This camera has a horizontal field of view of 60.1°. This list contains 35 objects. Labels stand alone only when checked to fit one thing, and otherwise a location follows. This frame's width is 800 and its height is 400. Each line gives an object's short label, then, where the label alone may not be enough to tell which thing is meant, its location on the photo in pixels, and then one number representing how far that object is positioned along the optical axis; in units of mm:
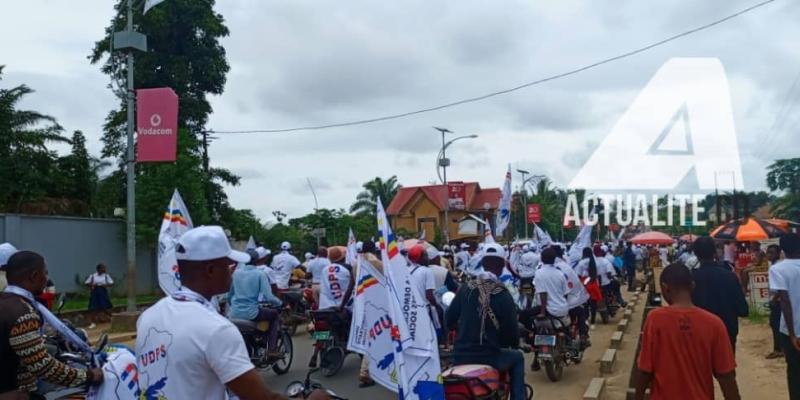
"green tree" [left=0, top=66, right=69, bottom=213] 25812
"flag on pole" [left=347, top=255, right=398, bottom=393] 6688
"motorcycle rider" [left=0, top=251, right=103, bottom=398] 3688
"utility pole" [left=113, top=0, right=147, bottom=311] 15477
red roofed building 62594
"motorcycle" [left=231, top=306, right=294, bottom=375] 9078
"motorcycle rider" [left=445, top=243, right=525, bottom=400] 5770
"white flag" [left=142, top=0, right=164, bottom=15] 15734
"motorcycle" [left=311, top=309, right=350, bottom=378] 9672
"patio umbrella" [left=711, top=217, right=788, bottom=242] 19359
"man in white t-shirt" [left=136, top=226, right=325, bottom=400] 2562
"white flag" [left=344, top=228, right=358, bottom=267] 13273
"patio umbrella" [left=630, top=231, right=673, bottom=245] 28844
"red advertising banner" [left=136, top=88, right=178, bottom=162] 14672
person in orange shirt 3990
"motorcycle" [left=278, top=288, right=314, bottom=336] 14086
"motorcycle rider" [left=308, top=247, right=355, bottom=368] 10012
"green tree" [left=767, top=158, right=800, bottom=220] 67625
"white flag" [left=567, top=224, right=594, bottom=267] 14971
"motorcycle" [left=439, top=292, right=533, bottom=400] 5297
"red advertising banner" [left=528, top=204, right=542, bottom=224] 41888
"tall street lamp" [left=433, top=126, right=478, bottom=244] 38625
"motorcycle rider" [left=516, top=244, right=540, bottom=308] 13648
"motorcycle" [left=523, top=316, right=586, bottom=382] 8852
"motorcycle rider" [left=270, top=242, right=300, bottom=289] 14766
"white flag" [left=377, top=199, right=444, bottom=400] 4953
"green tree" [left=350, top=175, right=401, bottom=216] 61406
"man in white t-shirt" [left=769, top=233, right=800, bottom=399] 5938
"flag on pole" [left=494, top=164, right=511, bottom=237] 14391
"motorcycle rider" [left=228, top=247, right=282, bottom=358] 9258
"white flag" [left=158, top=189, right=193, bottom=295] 6719
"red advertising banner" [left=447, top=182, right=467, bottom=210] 44938
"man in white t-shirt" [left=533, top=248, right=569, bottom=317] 9242
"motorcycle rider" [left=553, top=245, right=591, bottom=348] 10031
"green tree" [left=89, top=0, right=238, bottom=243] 30188
